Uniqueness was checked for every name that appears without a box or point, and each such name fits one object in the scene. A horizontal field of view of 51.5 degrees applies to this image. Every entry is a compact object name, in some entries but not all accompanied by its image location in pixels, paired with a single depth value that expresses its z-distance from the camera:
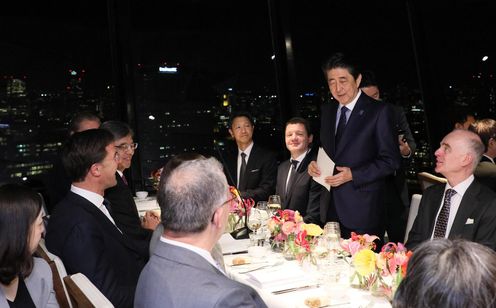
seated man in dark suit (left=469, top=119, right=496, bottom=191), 3.74
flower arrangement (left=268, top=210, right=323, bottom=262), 2.51
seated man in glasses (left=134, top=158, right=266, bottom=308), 1.37
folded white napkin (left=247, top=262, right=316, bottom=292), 2.18
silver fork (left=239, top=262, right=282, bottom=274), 2.39
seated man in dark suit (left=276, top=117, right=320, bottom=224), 3.92
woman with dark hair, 1.87
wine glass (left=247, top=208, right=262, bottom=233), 2.92
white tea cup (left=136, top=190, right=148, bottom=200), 4.82
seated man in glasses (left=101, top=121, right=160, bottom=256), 3.09
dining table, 2.00
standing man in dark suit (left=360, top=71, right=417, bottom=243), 3.30
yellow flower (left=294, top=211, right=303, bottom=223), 2.79
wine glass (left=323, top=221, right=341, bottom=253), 2.42
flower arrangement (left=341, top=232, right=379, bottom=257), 2.19
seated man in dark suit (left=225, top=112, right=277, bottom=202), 4.75
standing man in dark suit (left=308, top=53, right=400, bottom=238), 3.12
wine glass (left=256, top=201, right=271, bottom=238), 2.88
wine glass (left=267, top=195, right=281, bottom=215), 3.29
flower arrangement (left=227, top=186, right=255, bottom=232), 3.37
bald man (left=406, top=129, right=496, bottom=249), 2.56
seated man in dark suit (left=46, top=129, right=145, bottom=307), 2.20
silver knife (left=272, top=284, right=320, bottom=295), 2.11
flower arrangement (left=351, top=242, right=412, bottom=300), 1.97
